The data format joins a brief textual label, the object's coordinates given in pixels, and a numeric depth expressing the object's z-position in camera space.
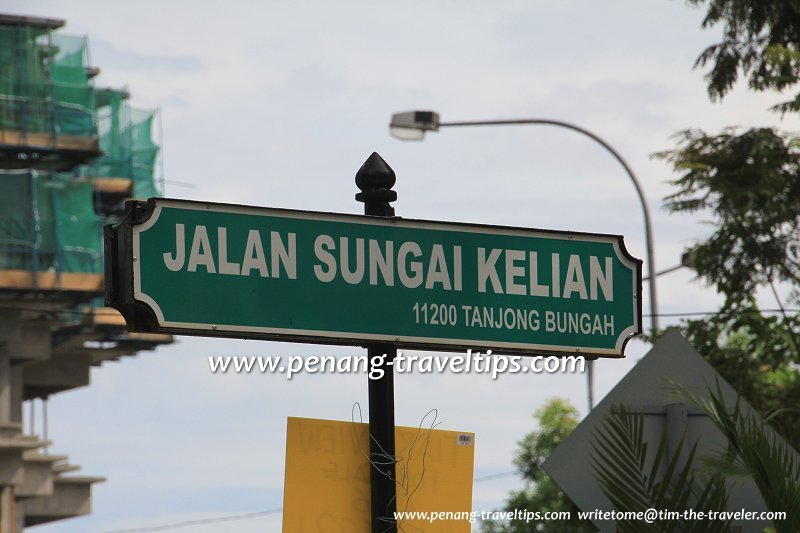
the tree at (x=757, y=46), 17.28
